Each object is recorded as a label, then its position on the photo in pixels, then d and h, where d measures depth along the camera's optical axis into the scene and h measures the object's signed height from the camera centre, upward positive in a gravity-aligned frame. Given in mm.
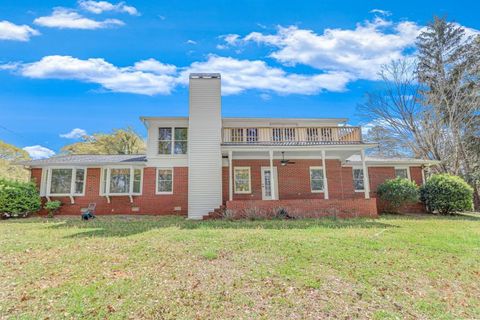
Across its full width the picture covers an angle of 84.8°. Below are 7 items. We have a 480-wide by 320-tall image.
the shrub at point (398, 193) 13594 -170
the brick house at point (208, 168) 13688 +1396
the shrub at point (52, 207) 13664 -587
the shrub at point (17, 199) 12906 -151
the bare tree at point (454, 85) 20797 +8524
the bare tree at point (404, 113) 21656 +6656
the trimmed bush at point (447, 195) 13672 -320
